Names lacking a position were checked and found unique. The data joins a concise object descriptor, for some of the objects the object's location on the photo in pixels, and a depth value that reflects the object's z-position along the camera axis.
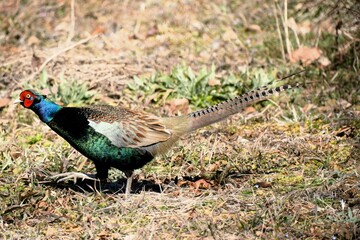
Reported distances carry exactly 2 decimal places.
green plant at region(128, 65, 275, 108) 15.55
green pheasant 10.80
